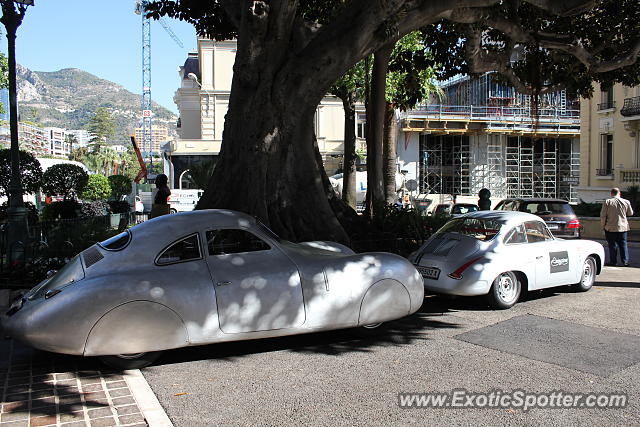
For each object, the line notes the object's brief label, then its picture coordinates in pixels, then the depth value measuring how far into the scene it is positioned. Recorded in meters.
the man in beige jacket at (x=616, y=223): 13.24
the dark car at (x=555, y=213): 14.85
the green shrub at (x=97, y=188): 27.71
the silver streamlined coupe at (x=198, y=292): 5.47
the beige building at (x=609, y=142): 30.25
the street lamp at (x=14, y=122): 10.22
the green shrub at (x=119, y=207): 25.15
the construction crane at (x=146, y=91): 117.50
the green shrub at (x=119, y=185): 31.72
